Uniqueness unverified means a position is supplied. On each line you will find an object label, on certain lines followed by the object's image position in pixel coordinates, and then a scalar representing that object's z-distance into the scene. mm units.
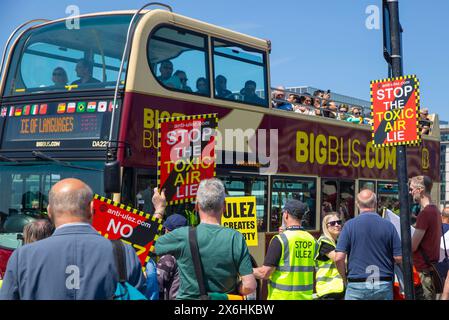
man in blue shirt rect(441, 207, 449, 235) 8438
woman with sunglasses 6574
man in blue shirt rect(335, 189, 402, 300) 5973
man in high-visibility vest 5660
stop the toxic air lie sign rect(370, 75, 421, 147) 6426
